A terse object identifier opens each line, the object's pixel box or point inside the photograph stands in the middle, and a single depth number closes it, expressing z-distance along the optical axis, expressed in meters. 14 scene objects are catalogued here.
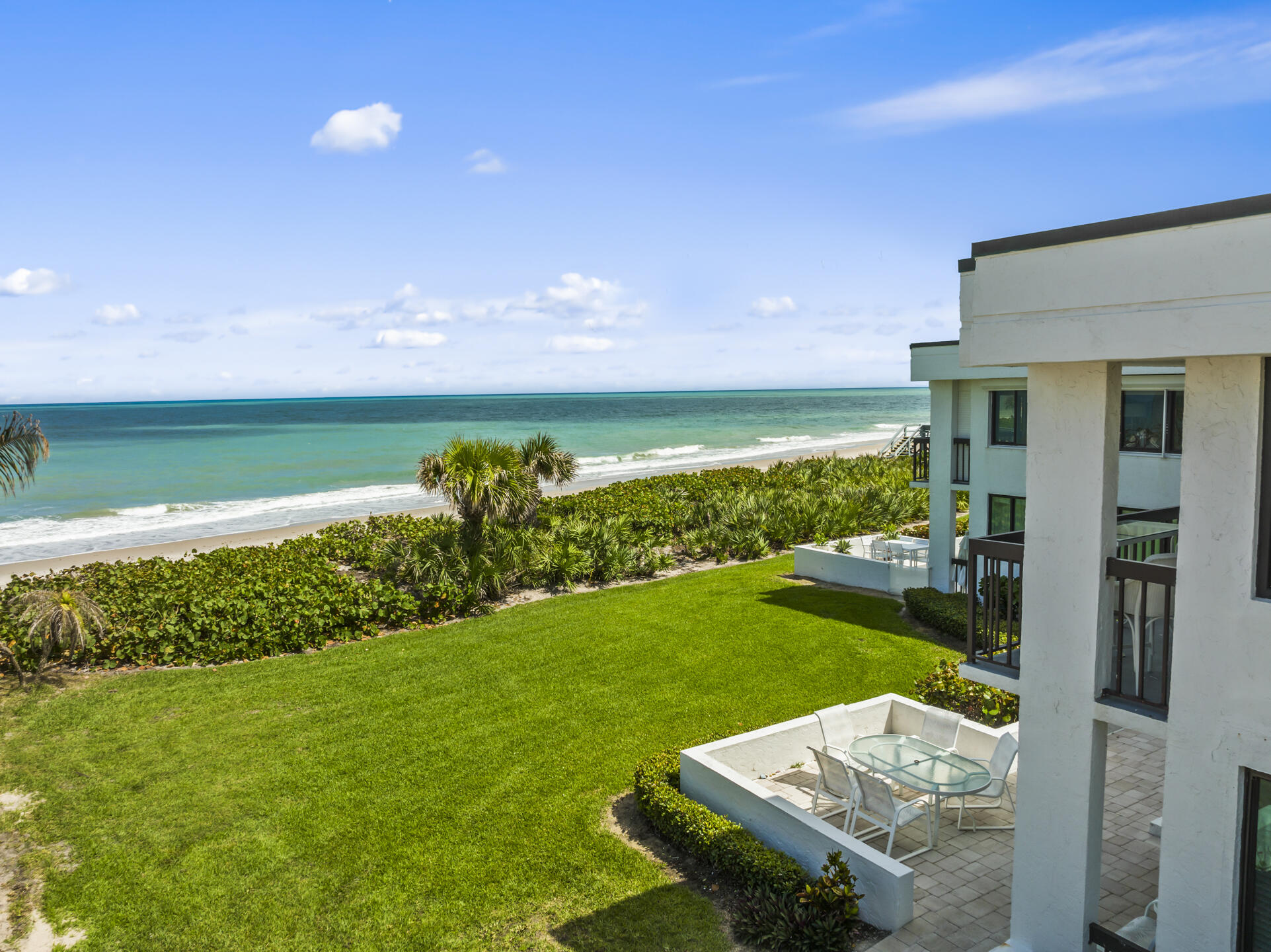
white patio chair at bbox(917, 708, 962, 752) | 9.81
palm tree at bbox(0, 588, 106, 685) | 13.54
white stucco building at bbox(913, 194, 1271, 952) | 4.96
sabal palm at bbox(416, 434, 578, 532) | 18.06
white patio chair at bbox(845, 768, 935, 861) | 8.17
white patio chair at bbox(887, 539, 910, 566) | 20.59
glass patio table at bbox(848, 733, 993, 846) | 8.31
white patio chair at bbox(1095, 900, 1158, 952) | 6.07
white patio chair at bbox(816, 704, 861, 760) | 10.02
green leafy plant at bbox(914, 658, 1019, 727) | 11.12
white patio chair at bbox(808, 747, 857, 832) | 8.56
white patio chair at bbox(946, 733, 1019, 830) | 8.77
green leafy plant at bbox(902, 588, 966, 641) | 15.55
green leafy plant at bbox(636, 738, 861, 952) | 7.09
